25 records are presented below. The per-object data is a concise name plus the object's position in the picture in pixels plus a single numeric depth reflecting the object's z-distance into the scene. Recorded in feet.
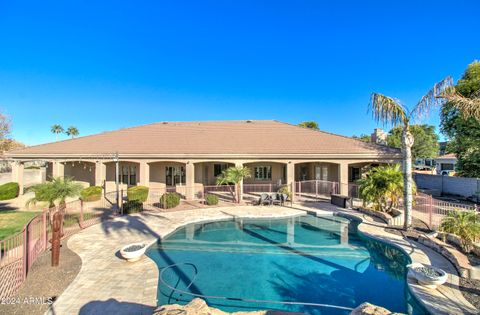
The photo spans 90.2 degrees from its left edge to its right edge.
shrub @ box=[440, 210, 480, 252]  29.27
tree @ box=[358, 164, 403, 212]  46.65
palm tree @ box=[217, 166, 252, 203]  59.81
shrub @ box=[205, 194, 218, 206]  58.75
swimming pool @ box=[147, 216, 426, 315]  22.34
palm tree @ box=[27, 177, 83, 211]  39.63
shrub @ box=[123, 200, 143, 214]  51.44
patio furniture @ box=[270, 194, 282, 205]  59.62
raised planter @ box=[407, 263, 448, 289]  21.45
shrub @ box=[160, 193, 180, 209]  55.13
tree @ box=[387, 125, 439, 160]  142.75
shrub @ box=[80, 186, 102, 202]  62.13
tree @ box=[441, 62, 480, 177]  59.98
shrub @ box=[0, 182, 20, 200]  64.49
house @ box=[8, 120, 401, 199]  65.16
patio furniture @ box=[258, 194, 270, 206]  59.41
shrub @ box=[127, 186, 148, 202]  57.67
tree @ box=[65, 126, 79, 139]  200.95
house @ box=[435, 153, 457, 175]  131.04
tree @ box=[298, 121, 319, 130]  170.40
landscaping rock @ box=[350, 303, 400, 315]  14.70
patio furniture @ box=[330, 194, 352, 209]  56.18
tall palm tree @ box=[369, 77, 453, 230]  38.01
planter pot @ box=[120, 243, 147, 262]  27.78
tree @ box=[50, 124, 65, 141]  210.59
